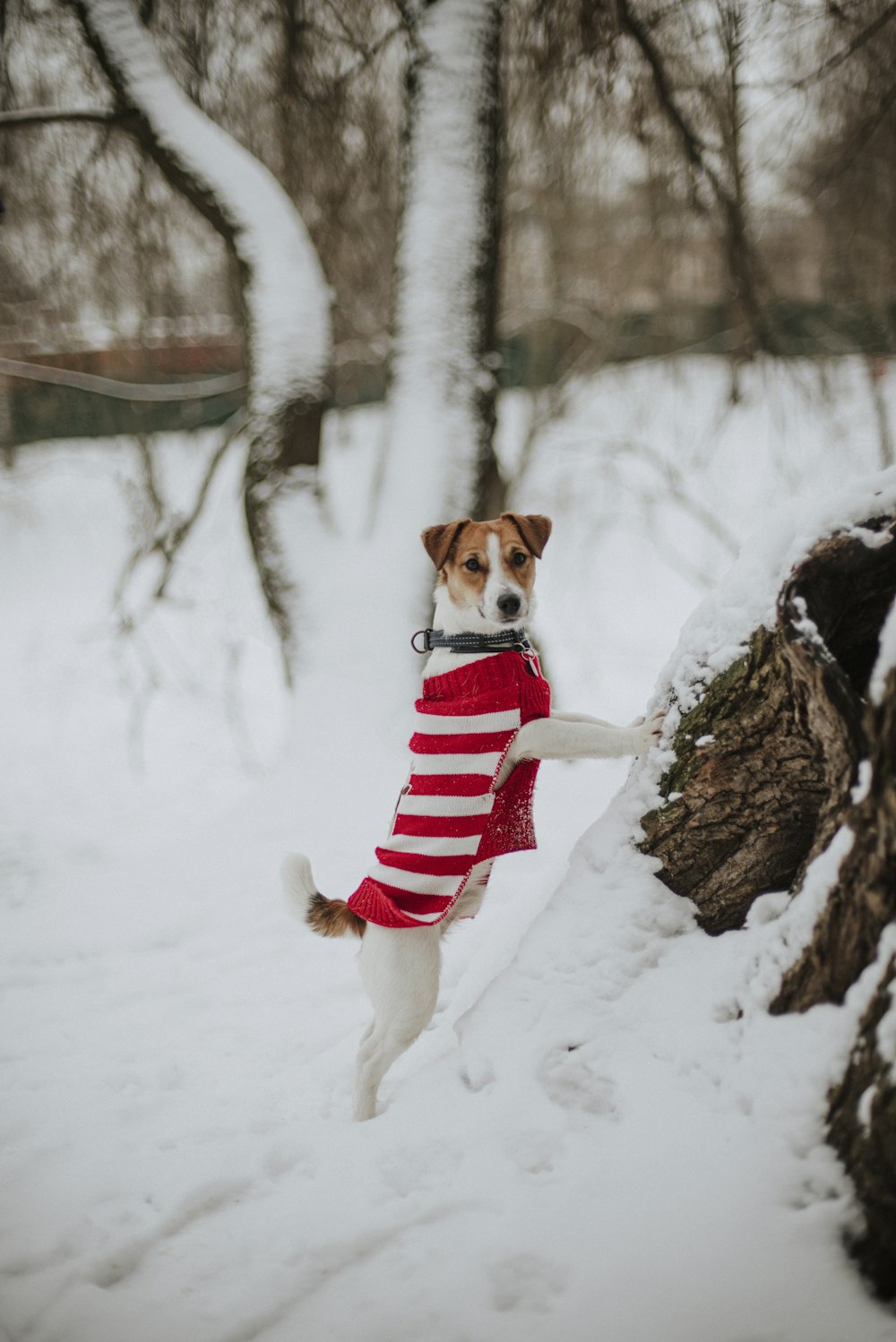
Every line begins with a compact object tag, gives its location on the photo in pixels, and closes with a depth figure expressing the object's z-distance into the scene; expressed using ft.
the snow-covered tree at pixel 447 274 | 14.51
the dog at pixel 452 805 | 7.80
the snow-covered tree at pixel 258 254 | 15.17
